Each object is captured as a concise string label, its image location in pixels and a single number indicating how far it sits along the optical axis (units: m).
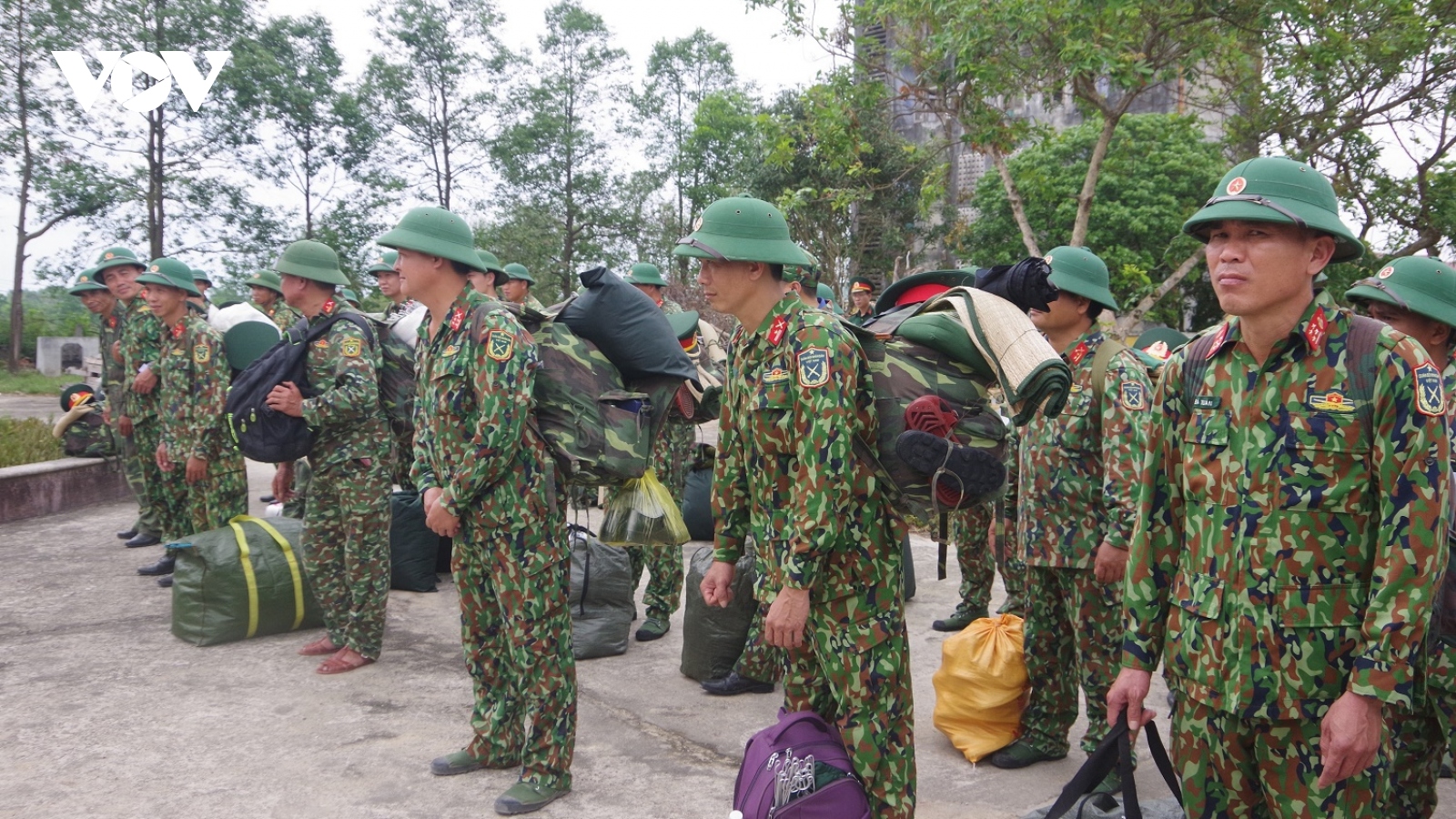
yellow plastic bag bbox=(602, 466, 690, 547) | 4.49
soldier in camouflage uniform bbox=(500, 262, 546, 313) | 8.45
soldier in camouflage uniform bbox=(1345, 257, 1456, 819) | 2.96
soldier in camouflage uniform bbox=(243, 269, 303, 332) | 9.67
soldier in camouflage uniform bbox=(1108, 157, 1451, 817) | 2.10
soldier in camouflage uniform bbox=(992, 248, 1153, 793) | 3.89
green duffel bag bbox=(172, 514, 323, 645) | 5.84
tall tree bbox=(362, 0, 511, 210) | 23.84
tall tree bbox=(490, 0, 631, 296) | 25.66
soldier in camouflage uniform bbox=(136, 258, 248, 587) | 6.49
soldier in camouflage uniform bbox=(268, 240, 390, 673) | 5.36
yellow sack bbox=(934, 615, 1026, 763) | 4.38
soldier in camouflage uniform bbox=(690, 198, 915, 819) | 2.91
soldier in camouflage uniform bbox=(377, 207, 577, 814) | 3.80
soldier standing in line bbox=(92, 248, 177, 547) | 7.55
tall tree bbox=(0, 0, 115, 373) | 19.97
